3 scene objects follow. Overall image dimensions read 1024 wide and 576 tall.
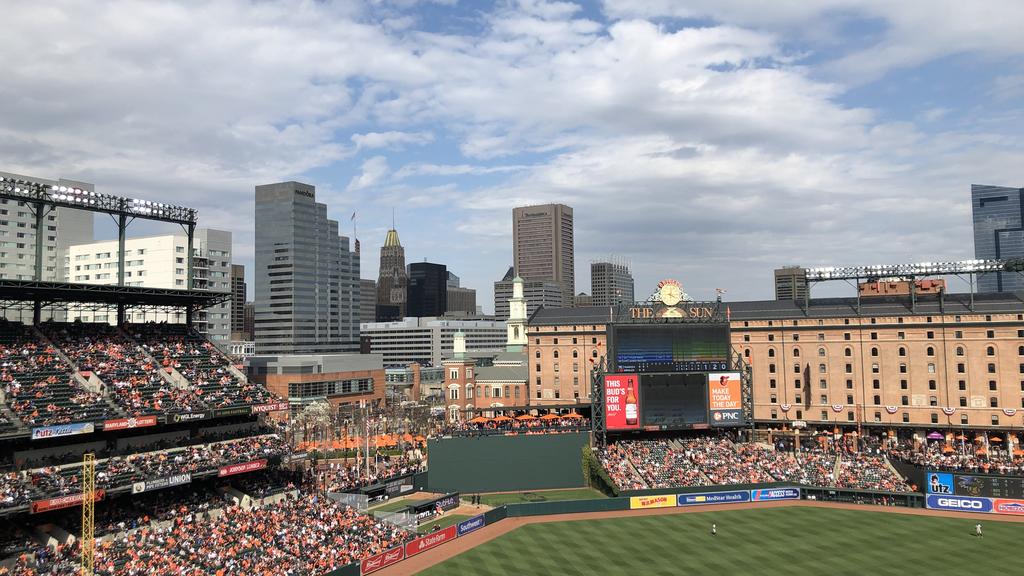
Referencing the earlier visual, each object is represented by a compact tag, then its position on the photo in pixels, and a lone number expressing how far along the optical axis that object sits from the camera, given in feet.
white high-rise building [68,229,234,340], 467.11
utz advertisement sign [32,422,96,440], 146.10
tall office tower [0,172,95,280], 415.44
